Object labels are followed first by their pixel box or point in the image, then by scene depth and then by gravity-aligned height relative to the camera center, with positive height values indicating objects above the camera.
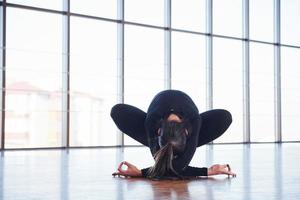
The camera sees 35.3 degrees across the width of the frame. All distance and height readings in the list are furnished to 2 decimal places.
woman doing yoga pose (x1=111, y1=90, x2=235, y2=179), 2.58 -0.09
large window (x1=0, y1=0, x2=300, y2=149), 7.36 +0.91
